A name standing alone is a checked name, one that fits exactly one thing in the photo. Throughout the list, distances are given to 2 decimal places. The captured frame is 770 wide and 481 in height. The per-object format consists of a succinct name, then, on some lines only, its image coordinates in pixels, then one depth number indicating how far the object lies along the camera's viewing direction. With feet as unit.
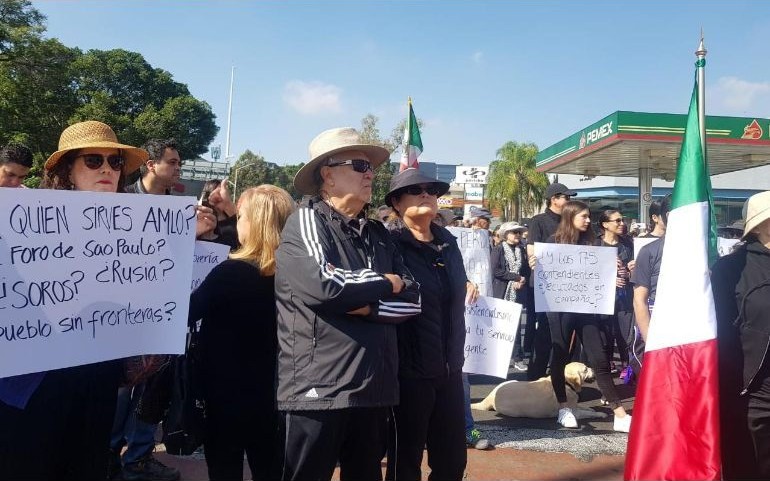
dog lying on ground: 17.92
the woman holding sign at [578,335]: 16.46
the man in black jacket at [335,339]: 7.56
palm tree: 155.22
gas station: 58.44
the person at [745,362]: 8.94
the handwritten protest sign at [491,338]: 15.26
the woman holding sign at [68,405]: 6.82
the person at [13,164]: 13.85
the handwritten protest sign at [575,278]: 16.96
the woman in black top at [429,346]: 9.31
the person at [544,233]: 19.16
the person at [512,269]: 24.77
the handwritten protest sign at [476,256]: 17.70
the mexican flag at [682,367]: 8.09
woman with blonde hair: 8.59
